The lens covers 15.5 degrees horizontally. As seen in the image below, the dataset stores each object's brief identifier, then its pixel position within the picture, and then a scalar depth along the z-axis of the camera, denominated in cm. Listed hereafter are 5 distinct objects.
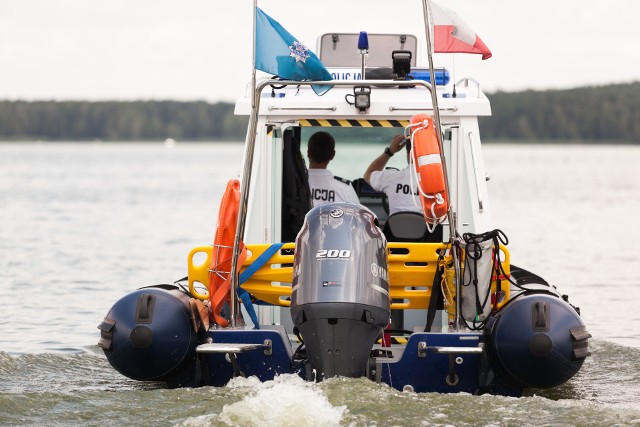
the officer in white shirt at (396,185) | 1788
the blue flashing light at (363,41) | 1718
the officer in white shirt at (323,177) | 1748
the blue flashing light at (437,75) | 1843
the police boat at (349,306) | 1299
